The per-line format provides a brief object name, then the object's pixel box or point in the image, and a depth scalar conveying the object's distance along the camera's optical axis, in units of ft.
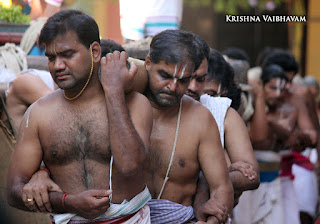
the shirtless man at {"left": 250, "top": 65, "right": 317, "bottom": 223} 40.06
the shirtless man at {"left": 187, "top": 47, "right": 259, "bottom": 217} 24.09
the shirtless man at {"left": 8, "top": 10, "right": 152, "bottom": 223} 18.95
